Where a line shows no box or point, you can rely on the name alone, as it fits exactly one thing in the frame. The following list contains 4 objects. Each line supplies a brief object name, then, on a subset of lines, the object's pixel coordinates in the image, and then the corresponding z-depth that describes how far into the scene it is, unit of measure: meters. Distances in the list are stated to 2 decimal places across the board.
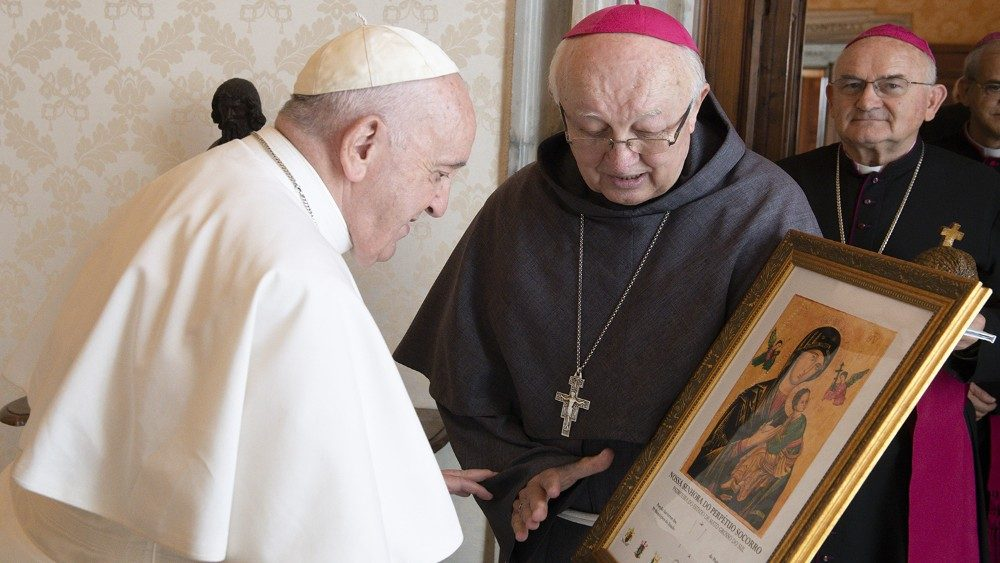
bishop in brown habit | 2.05
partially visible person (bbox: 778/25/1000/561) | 2.34
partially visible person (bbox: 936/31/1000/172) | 3.23
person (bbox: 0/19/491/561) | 1.43
